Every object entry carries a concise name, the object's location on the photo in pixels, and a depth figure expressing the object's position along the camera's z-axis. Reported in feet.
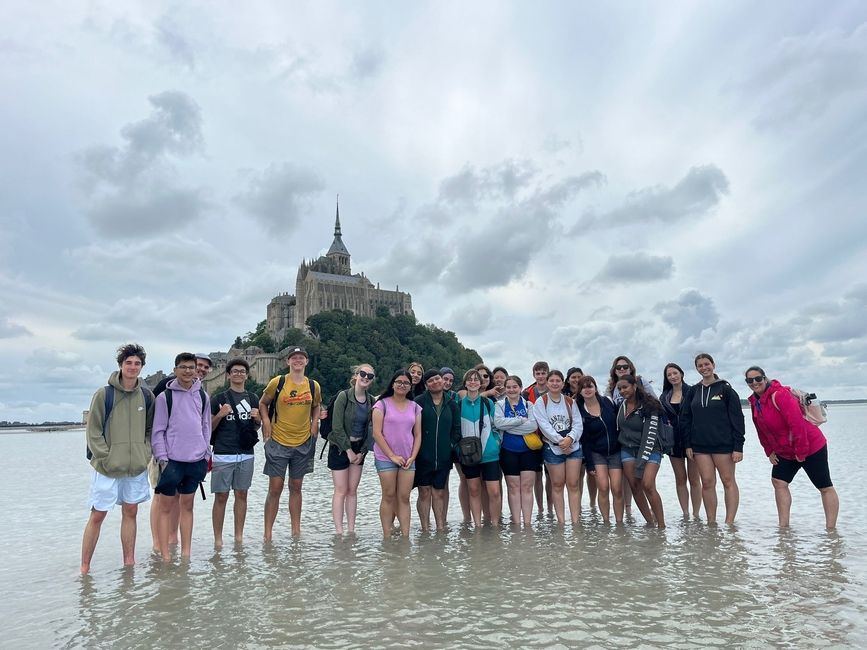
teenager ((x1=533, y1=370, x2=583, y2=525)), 26.40
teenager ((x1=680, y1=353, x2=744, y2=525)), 25.68
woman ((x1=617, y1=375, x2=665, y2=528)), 25.57
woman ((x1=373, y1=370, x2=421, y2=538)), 24.04
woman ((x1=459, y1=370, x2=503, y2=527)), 25.84
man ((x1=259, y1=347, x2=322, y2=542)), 24.54
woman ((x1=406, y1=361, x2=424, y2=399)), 25.94
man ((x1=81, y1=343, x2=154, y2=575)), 19.80
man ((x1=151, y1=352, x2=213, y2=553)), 21.71
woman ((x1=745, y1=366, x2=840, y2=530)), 24.62
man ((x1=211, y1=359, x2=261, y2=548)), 23.59
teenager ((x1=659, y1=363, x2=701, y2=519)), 27.37
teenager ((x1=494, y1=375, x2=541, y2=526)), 26.30
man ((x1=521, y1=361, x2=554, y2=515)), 28.25
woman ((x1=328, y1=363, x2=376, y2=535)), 25.31
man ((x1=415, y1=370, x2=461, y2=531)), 25.07
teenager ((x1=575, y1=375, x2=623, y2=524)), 26.86
